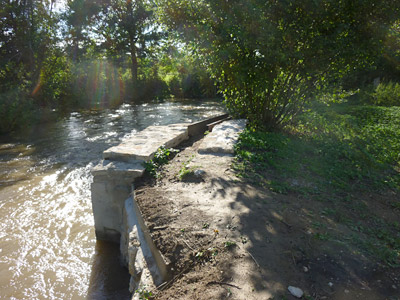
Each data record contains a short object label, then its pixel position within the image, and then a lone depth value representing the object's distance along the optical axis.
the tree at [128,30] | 23.83
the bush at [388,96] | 12.39
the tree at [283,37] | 4.94
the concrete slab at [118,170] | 3.81
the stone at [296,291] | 1.90
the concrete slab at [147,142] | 4.15
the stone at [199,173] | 3.79
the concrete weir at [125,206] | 2.72
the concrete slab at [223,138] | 4.73
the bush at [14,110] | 10.26
